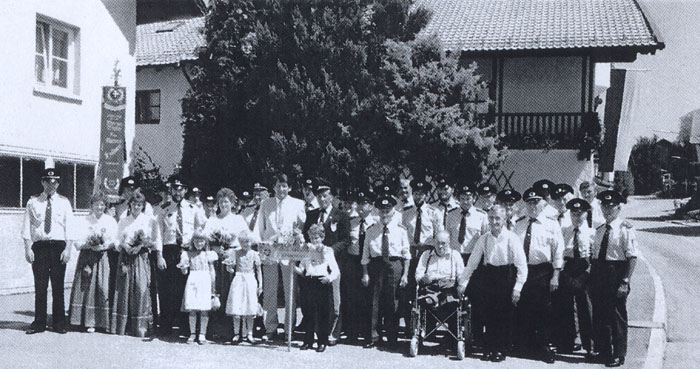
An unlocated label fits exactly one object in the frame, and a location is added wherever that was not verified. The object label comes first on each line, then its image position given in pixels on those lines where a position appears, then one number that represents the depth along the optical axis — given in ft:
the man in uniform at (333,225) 34.27
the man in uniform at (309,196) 38.09
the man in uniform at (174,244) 35.55
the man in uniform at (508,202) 32.79
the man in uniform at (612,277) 30.55
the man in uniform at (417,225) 34.27
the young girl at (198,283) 33.78
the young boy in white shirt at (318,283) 32.94
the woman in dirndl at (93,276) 35.47
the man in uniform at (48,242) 35.22
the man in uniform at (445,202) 35.19
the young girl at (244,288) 33.65
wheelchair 31.68
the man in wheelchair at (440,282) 31.99
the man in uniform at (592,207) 34.32
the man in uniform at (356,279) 34.35
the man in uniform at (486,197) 35.81
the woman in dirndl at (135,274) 35.19
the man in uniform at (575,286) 31.60
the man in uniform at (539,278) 31.63
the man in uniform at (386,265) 33.58
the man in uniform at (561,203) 33.50
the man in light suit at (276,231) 34.71
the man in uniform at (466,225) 34.27
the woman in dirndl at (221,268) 34.37
